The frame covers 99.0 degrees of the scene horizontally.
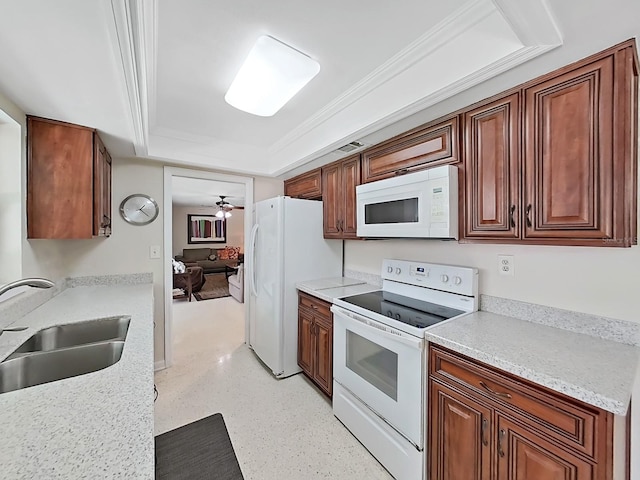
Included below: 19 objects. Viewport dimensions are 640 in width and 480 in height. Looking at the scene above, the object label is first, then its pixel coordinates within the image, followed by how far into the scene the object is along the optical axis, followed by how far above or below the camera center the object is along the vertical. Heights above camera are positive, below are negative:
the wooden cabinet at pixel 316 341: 2.18 -0.88
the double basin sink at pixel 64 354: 1.09 -0.52
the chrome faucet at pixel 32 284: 1.03 -0.17
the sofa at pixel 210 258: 7.73 -0.56
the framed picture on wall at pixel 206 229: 8.57 +0.33
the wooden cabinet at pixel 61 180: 1.69 +0.39
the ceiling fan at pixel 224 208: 7.33 +0.92
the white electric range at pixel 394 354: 1.43 -0.70
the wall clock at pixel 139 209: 2.57 +0.29
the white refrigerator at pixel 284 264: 2.58 -0.25
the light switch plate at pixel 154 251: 2.68 -0.11
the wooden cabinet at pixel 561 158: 1.05 +0.36
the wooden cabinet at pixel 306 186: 2.85 +0.60
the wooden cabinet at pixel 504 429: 0.90 -0.74
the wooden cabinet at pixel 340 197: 2.38 +0.39
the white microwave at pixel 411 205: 1.57 +0.22
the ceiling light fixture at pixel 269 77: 1.48 +0.99
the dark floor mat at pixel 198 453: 1.50 -1.31
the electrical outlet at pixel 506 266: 1.63 -0.17
